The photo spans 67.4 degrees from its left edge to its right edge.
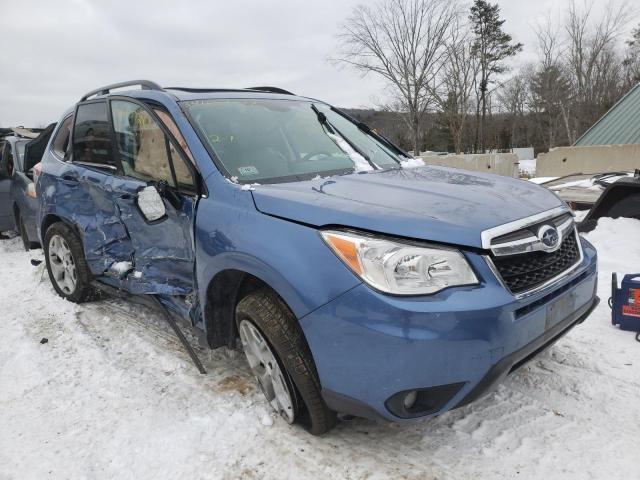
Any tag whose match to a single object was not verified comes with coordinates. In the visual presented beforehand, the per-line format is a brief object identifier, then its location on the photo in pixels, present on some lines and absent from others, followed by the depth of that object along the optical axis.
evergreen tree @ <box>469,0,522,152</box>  33.59
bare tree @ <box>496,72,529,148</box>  43.97
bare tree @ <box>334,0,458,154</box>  25.50
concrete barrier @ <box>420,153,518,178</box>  17.95
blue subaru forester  1.90
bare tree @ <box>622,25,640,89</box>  36.54
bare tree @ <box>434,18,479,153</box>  26.96
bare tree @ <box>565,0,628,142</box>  32.72
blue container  3.39
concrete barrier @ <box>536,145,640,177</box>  11.05
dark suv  5.96
